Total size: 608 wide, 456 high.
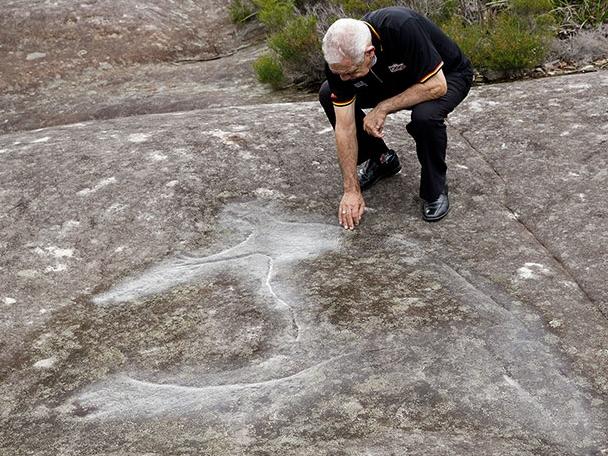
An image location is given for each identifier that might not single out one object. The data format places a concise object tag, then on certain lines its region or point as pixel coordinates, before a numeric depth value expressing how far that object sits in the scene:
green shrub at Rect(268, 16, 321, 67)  6.79
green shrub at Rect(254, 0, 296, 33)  7.74
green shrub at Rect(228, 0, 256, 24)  9.13
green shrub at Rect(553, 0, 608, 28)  7.04
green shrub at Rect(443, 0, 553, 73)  5.99
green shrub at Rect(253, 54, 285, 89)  6.84
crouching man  3.58
